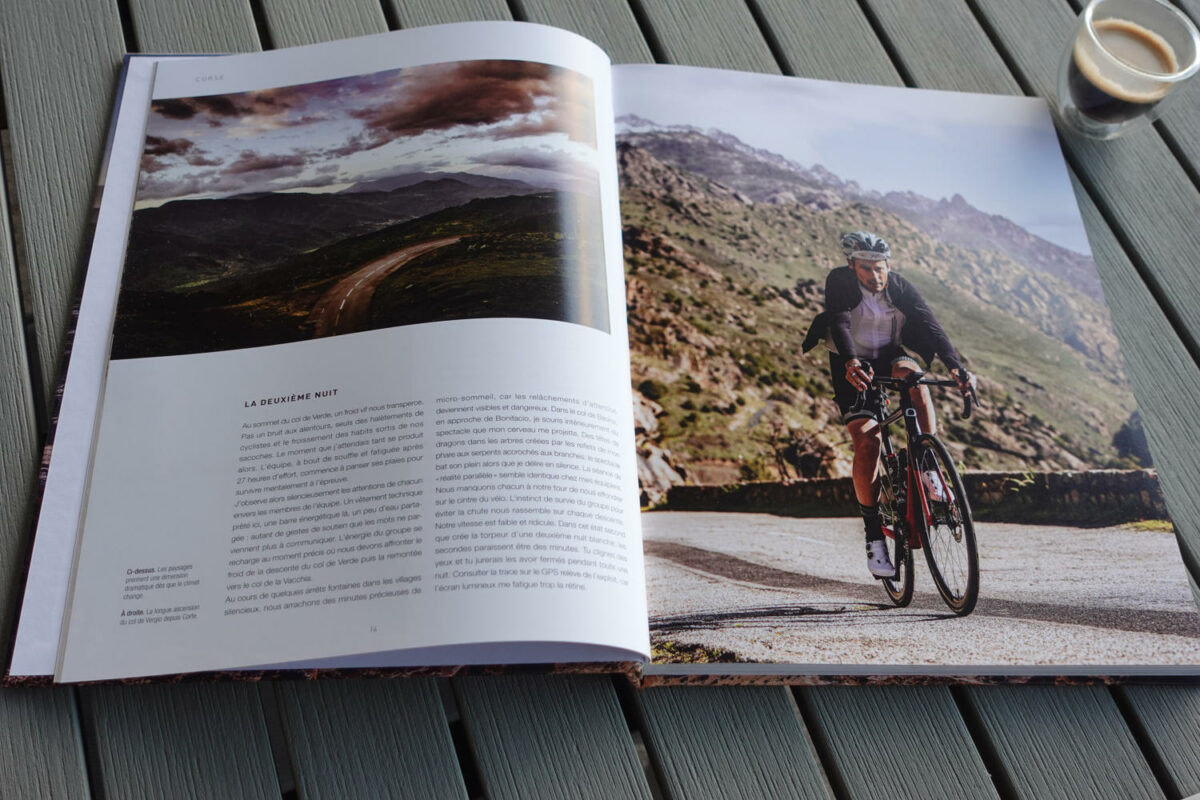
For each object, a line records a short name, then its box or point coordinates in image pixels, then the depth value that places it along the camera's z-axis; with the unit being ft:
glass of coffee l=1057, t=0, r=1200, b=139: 1.74
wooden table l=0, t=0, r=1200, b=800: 1.25
